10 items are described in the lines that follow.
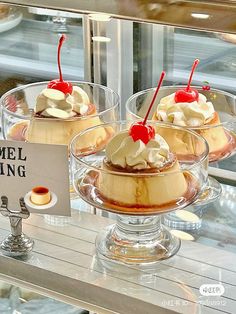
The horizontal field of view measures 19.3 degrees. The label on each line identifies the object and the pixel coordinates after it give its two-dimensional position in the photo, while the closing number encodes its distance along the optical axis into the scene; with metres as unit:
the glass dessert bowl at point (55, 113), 1.00
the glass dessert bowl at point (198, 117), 1.02
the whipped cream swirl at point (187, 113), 1.02
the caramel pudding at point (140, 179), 0.84
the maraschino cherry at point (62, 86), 1.04
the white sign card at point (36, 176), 0.87
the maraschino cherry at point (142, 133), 0.87
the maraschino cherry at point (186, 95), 1.04
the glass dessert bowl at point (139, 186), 0.85
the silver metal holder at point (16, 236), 0.91
